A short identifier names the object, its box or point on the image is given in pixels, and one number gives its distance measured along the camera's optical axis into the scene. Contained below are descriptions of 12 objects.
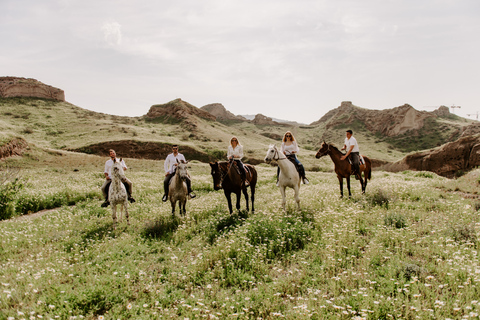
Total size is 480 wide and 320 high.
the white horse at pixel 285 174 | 11.09
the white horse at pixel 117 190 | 10.58
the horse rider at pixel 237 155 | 11.41
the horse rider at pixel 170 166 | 12.21
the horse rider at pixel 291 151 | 12.13
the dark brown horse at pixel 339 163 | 13.19
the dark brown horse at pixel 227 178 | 10.41
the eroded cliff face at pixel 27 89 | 109.62
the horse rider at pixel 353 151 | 13.27
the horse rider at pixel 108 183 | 11.61
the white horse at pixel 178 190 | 11.21
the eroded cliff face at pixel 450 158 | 27.56
